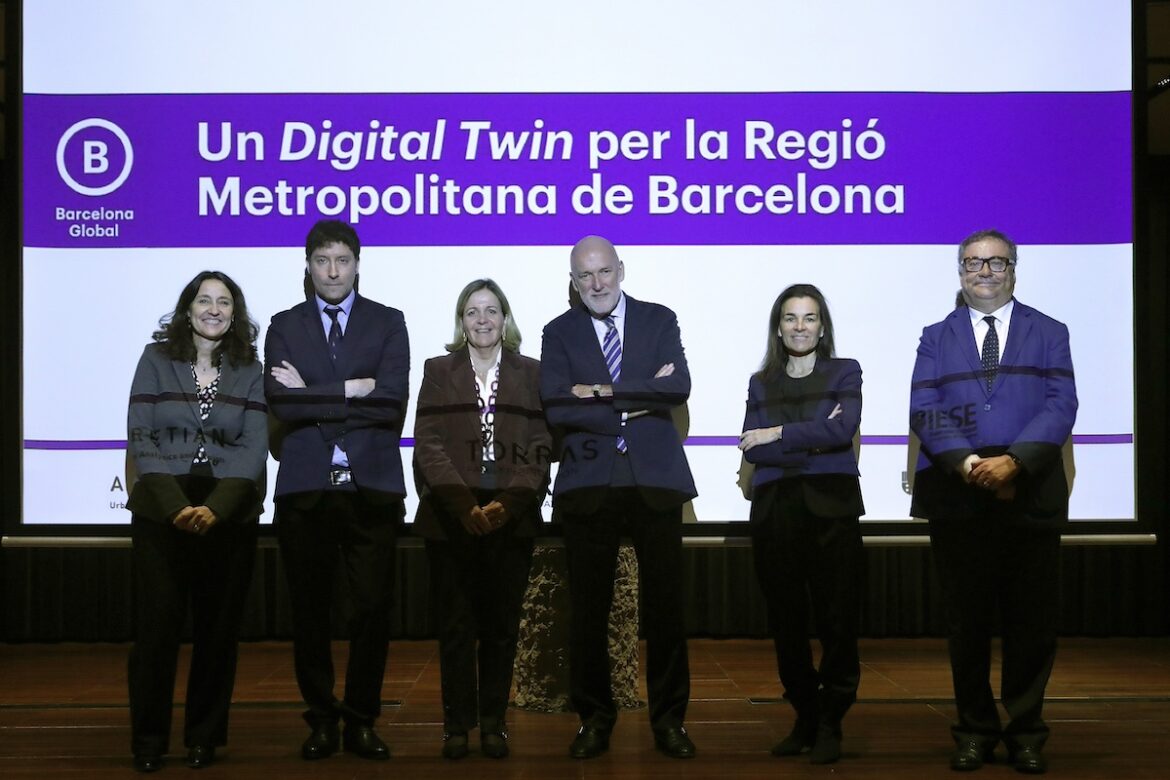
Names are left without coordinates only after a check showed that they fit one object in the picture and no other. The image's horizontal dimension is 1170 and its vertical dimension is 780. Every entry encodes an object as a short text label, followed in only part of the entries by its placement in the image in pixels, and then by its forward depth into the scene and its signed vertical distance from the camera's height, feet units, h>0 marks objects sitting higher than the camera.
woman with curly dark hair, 10.94 -0.98
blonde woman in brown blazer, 11.49 -1.17
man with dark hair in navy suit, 11.45 -0.98
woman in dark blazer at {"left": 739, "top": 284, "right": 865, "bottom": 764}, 11.27 -1.22
